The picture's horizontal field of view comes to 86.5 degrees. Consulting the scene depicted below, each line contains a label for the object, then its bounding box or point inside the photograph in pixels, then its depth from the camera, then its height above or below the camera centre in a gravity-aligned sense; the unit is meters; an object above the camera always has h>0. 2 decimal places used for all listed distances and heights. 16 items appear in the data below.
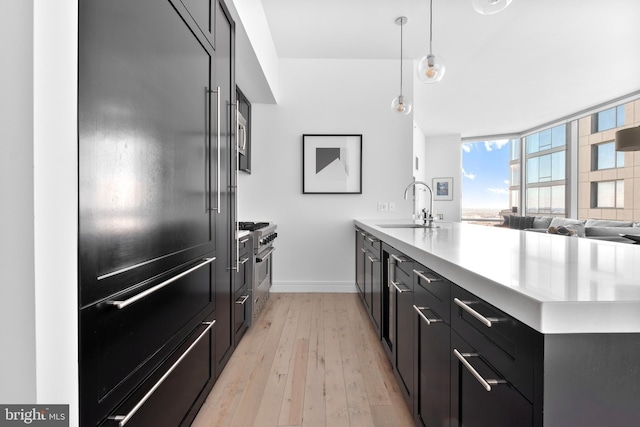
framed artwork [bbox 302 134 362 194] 3.98 +0.56
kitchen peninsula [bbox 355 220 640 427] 0.61 -0.26
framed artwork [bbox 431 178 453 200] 8.64 +0.54
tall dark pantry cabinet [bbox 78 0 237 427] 0.86 +0.00
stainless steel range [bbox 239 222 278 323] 2.84 -0.46
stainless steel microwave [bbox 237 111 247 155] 3.26 +0.76
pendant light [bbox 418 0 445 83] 2.41 +1.01
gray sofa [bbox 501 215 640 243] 4.09 -0.24
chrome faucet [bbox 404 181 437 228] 2.81 -0.06
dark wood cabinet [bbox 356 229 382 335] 2.40 -0.54
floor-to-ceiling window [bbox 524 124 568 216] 6.90 +0.85
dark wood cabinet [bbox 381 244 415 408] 1.54 -0.55
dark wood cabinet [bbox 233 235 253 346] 2.42 -0.61
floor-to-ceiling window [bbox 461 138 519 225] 8.38 +0.78
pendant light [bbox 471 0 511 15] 1.86 +1.14
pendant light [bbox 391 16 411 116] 3.30 +1.02
